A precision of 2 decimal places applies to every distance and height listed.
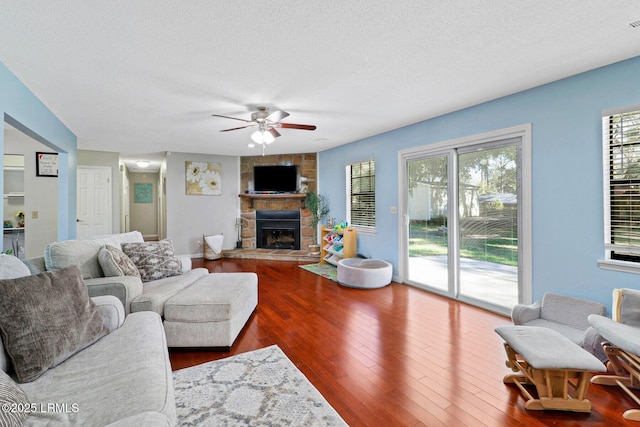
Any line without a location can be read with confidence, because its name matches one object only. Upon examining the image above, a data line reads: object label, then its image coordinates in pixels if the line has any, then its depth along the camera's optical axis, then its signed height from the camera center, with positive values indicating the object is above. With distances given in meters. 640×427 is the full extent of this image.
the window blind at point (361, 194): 5.14 +0.34
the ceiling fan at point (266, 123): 3.32 +1.07
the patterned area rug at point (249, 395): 1.58 -1.14
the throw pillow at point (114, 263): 2.51 -0.45
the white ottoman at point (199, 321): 2.39 -0.91
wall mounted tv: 6.67 +0.79
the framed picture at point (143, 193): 9.58 +0.65
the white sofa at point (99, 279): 2.32 -0.56
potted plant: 6.43 +0.09
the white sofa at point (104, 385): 1.04 -0.75
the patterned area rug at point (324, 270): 4.90 -1.08
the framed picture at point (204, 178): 6.58 +0.79
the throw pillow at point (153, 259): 2.94 -0.50
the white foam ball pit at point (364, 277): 4.18 -0.95
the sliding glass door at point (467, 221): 3.16 -0.12
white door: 6.22 +0.25
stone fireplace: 6.68 +0.24
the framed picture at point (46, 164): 4.81 +0.82
